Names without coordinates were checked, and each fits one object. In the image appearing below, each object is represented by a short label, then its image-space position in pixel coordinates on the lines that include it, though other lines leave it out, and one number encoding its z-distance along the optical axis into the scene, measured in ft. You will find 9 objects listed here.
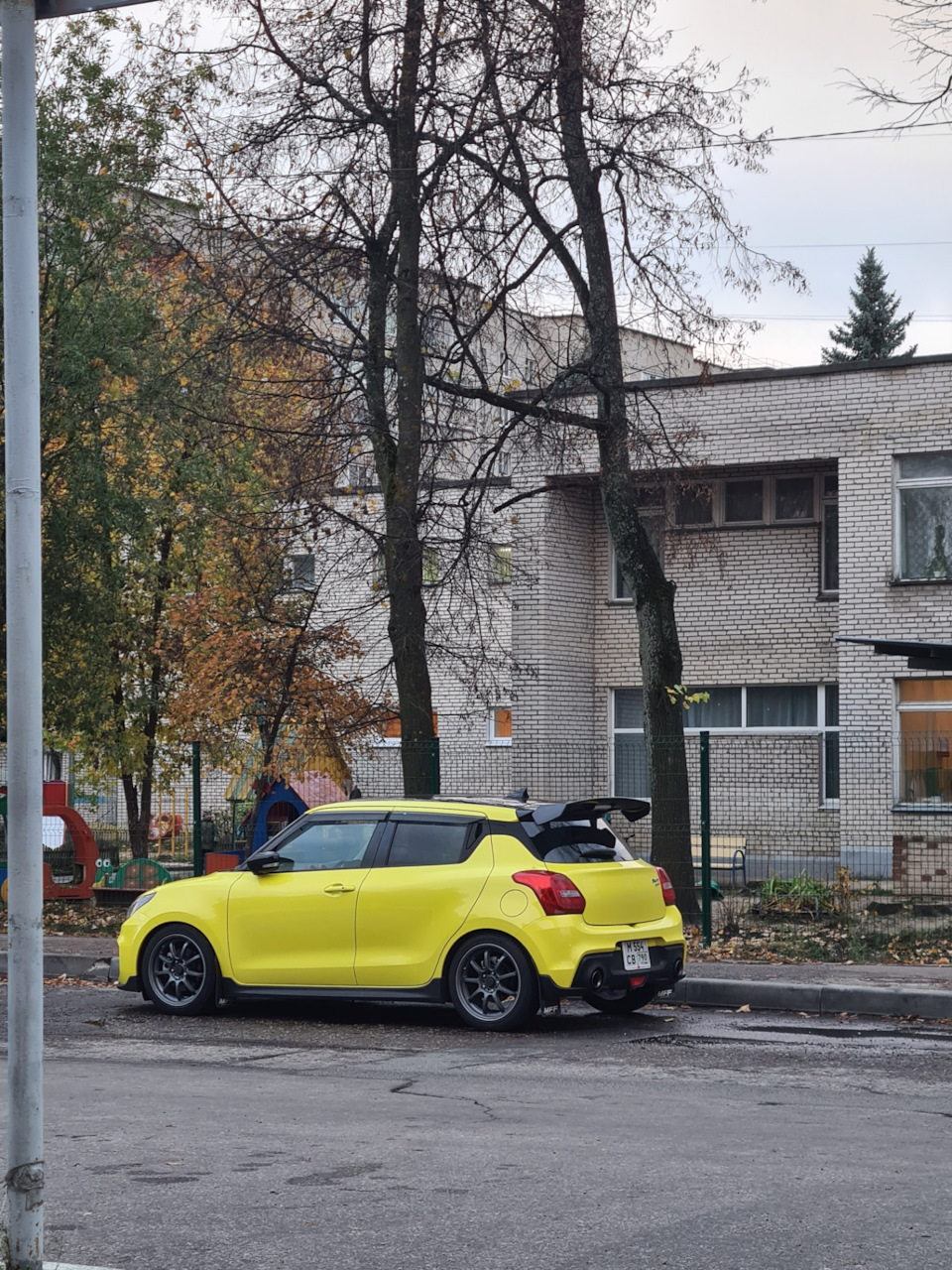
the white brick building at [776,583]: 78.70
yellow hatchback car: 37.68
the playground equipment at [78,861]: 74.95
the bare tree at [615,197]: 57.67
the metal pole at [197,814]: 64.95
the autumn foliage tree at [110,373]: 64.18
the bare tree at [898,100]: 43.04
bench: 60.90
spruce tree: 182.39
